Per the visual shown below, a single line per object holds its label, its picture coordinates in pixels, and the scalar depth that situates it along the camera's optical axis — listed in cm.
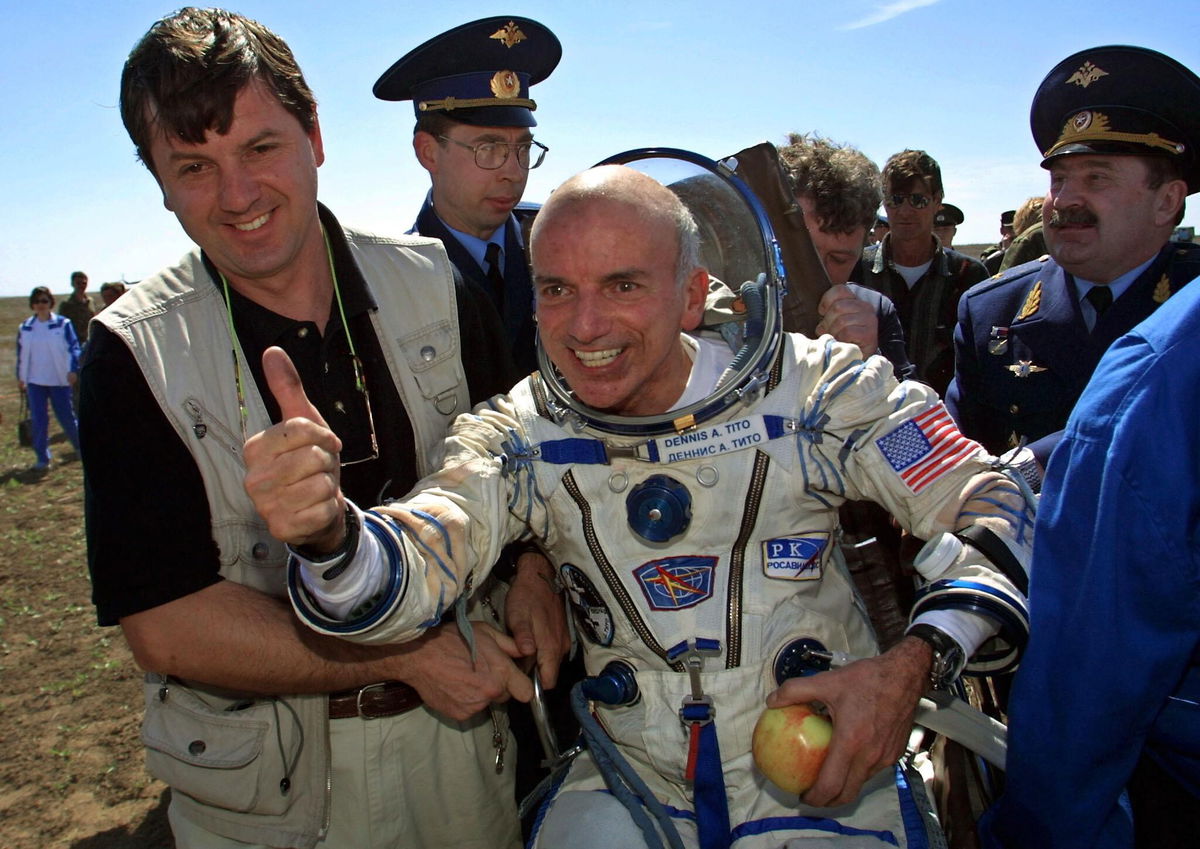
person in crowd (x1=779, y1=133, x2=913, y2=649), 282
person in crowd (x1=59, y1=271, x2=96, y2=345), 1320
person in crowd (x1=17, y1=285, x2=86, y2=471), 1116
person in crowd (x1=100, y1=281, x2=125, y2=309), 1166
